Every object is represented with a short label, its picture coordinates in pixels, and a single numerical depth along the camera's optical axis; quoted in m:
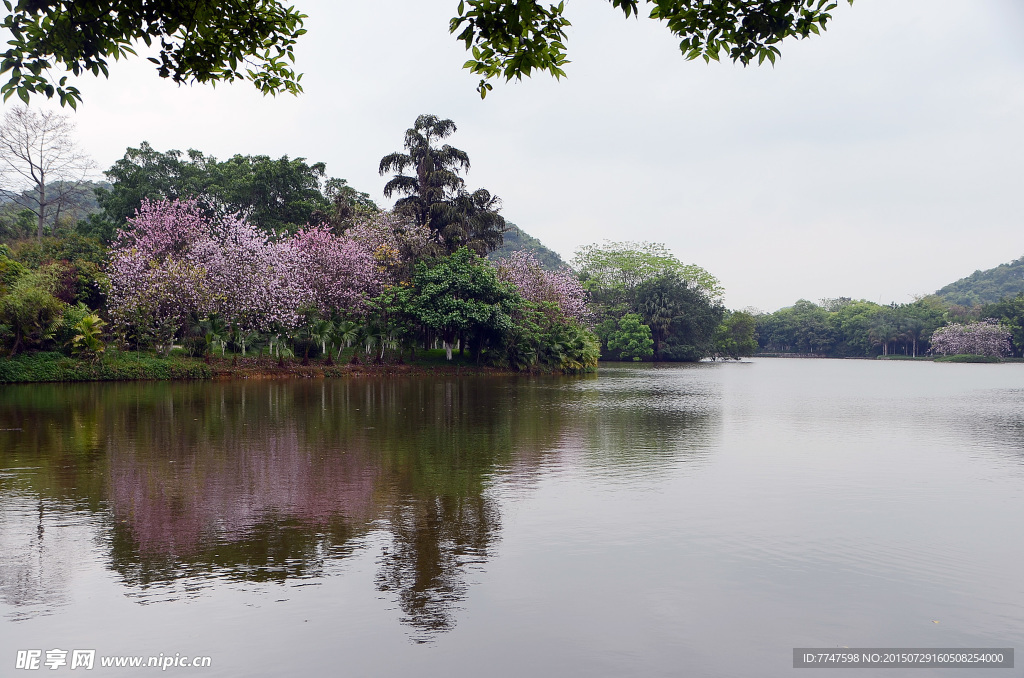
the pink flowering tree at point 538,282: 55.12
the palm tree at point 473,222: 47.91
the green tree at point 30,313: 32.69
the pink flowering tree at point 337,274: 43.28
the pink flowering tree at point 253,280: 38.66
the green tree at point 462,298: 42.81
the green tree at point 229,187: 55.97
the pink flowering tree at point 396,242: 46.62
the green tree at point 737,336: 97.06
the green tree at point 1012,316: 101.12
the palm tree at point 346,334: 42.56
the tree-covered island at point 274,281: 36.28
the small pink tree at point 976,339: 100.00
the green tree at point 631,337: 80.12
